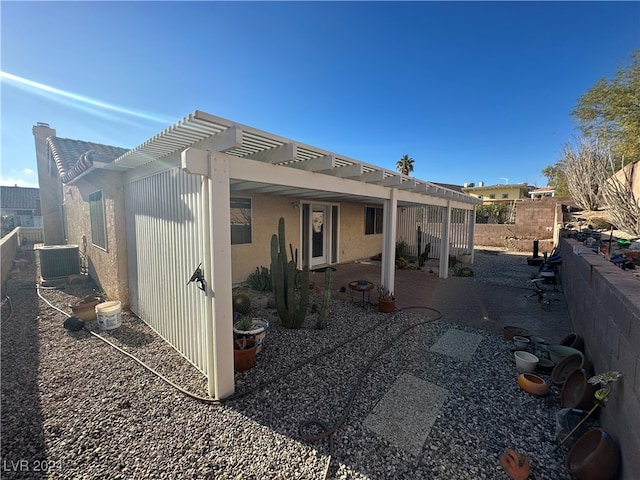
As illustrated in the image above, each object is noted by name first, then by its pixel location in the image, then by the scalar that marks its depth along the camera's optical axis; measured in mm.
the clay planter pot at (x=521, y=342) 3990
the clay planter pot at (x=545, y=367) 3498
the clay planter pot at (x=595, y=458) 1922
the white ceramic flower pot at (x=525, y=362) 3520
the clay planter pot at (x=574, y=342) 3623
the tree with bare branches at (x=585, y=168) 12138
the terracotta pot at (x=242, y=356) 3516
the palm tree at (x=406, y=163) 28162
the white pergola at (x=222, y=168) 2604
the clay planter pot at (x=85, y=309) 5043
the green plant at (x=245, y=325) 3852
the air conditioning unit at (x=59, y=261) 7453
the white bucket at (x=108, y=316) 4664
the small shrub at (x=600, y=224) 10514
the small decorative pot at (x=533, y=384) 3064
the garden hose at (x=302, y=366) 2486
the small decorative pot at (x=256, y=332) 3771
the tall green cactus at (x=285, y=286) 4398
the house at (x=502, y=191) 31328
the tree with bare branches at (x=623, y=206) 6531
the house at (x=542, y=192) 30697
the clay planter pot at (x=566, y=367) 3086
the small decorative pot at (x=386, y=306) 5789
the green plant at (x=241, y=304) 5148
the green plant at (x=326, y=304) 4730
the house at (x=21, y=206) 25688
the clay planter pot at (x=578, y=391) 2518
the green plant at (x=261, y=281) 7342
